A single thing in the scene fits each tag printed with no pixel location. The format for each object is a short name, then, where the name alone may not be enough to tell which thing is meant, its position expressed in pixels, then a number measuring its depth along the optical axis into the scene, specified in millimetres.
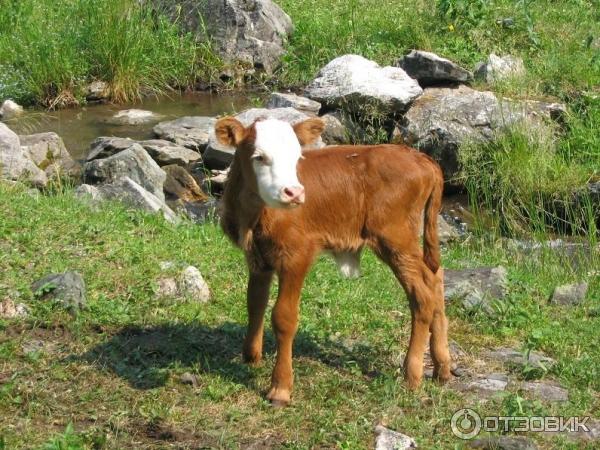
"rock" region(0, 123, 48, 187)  10859
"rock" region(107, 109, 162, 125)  15367
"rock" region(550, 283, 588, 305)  8523
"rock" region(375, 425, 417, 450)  5773
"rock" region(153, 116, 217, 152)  14227
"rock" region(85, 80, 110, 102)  16047
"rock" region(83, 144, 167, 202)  11500
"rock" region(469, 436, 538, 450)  5691
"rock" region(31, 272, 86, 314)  7047
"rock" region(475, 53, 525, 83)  15203
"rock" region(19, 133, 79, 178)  12312
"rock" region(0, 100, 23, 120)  15078
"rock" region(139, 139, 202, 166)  13555
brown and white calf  6223
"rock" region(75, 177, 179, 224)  9750
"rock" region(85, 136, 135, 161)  13055
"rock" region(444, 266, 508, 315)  8062
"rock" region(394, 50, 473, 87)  15164
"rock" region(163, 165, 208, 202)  12617
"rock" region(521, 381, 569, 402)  6586
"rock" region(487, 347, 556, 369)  7023
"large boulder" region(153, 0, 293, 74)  17359
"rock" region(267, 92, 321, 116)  14570
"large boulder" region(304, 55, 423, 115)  14164
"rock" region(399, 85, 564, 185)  13812
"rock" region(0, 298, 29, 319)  6984
